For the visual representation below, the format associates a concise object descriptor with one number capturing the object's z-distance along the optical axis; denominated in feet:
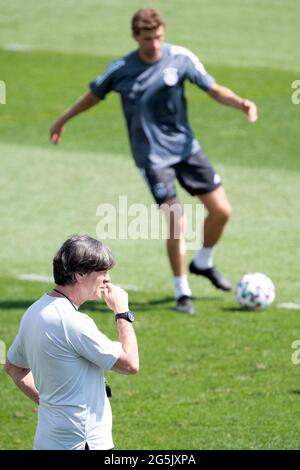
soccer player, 39.93
